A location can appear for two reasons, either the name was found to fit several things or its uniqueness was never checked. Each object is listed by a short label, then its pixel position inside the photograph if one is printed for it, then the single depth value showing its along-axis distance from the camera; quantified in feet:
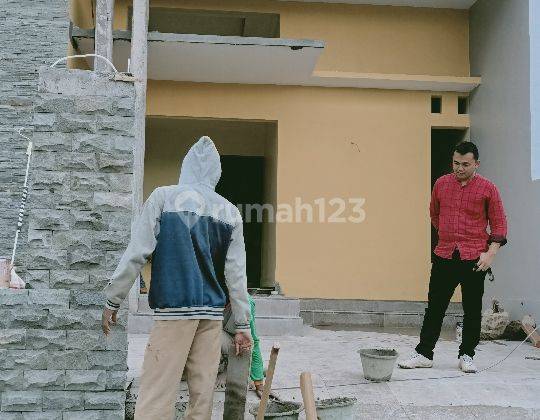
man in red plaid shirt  16.66
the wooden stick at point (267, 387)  10.46
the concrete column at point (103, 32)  23.65
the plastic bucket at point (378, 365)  14.76
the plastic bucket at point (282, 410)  11.07
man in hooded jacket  10.03
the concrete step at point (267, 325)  23.38
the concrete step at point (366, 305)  29.84
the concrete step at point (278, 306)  25.41
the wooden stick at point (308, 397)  10.03
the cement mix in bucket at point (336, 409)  11.28
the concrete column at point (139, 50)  24.12
